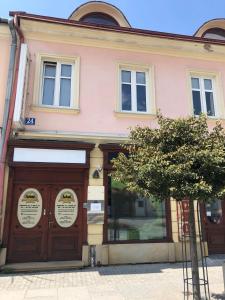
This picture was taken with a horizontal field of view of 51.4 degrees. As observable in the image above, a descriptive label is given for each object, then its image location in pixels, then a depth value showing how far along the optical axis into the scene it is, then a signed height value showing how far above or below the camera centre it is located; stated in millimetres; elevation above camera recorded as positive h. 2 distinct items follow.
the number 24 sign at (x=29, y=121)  6610 +2367
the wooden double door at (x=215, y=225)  7235 -543
